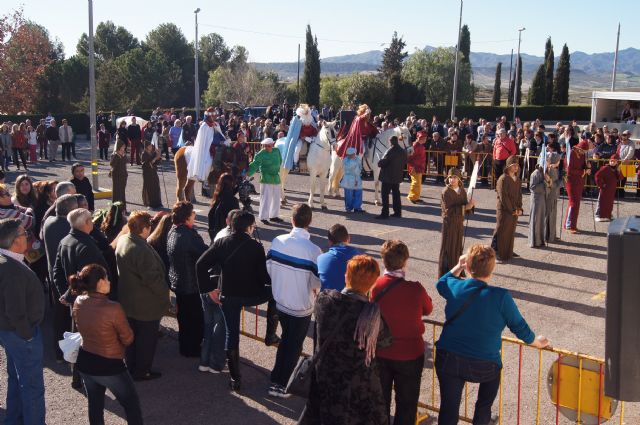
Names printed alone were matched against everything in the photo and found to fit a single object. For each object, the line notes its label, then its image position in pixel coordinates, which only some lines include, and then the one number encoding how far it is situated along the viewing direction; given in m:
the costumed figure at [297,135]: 16.70
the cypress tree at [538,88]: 57.78
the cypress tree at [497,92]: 65.06
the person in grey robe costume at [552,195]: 12.96
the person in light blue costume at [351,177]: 16.11
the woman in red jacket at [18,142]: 25.24
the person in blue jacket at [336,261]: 5.98
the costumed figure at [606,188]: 15.13
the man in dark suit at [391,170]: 15.31
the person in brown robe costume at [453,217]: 10.44
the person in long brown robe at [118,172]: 15.79
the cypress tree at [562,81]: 57.57
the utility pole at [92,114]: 17.81
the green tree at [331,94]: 60.96
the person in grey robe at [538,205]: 12.71
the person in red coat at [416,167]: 17.73
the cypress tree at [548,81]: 58.59
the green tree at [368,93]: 48.62
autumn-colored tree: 39.69
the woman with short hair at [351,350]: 4.77
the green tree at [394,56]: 69.31
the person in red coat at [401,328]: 5.11
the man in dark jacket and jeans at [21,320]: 5.59
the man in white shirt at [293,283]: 6.39
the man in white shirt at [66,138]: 27.23
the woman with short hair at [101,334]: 5.40
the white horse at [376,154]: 17.30
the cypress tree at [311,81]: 56.75
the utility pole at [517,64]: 48.08
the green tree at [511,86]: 55.28
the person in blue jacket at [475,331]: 5.04
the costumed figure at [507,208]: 11.60
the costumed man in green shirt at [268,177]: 14.63
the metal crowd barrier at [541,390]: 5.35
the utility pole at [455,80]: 36.06
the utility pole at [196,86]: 39.94
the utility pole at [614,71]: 49.37
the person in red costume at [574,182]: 14.41
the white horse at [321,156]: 16.64
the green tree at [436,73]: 68.75
